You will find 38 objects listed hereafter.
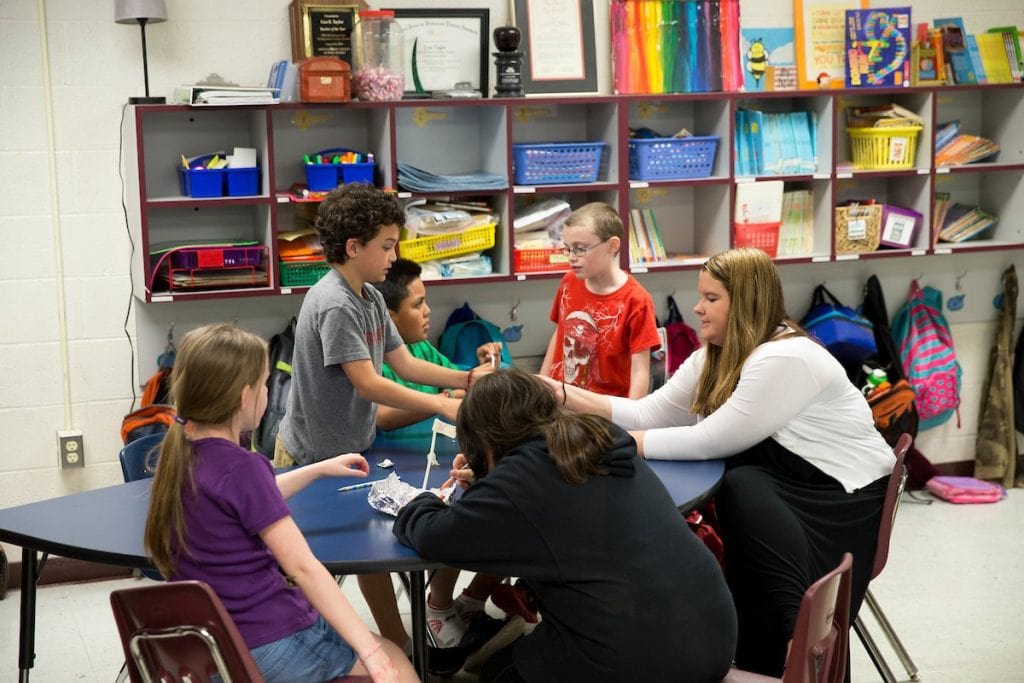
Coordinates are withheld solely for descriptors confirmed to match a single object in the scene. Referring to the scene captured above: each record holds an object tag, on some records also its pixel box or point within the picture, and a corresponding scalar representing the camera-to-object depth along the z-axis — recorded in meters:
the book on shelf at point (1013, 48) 5.27
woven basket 5.08
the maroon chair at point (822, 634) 2.12
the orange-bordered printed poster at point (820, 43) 5.11
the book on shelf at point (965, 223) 5.38
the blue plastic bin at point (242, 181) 4.35
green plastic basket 4.42
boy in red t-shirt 3.78
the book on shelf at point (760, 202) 4.90
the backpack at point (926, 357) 5.40
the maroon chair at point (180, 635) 2.08
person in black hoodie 2.22
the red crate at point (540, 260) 4.69
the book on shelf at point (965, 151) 5.27
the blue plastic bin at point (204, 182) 4.30
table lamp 4.13
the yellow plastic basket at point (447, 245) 4.52
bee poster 5.05
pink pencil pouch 5.33
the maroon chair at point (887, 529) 2.96
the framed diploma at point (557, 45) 4.77
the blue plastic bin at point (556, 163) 4.68
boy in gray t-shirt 3.11
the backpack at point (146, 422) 4.34
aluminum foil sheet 2.68
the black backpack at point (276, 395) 4.39
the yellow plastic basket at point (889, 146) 5.09
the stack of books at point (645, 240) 4.92
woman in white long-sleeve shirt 2.88
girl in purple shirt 2.21
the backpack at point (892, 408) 5.10
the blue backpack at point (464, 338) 4.80
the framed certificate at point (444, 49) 4.64
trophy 4.61
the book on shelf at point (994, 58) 5.29
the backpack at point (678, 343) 5.09
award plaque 4.42
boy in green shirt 3.50
